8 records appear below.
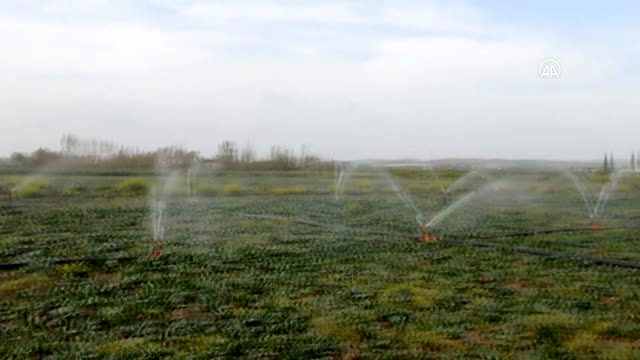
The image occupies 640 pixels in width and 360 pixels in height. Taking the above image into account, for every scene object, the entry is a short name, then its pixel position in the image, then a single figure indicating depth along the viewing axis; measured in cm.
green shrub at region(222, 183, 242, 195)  3064
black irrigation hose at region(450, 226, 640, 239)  1430
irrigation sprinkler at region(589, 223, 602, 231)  1578
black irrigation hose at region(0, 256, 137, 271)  1009
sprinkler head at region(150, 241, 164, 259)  1105
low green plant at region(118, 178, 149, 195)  2925
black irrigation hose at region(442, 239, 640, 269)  1040
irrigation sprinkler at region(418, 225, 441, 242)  1330
